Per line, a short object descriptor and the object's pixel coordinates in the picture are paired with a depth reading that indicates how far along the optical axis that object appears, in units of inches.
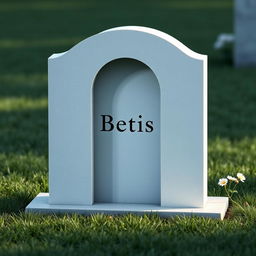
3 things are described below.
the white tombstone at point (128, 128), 245.6
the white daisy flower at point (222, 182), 256.8
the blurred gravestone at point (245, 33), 607.1
